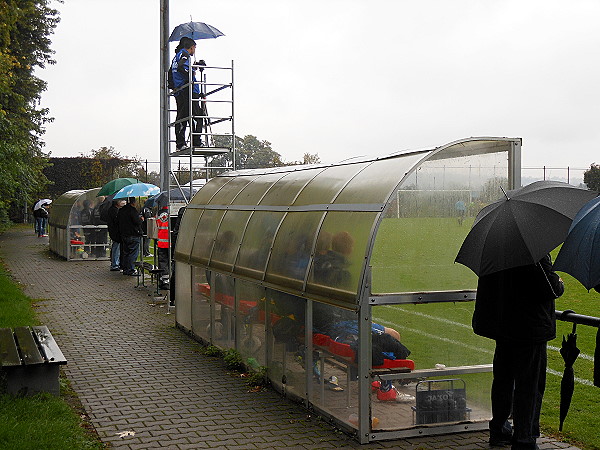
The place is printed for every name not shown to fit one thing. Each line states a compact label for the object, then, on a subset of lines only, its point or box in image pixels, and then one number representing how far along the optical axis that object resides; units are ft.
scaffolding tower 50.08
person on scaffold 50.96
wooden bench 24.48
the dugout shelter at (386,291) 22.04
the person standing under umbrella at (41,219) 123.13
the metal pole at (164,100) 56.08
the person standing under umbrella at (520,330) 19.40
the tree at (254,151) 192.97
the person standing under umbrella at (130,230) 66.18
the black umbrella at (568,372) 19.27
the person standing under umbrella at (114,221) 68.39
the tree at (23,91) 64.03
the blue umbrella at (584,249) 15.44
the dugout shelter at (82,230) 82.07
